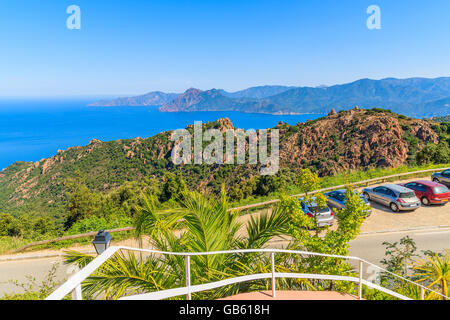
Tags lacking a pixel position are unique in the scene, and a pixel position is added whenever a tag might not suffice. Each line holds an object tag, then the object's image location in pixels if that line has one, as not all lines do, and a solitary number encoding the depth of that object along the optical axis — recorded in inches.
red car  583.5
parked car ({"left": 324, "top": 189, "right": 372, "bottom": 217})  566.9
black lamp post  220.2
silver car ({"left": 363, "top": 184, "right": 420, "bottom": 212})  563.8
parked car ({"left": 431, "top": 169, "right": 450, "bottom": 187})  668.7
